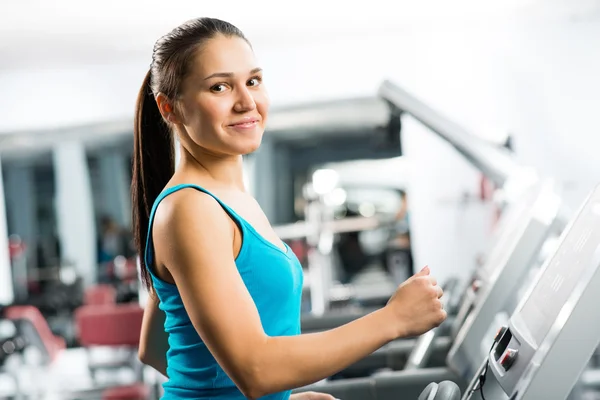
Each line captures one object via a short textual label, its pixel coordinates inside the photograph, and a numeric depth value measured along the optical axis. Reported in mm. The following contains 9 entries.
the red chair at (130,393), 4727
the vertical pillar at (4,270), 8859
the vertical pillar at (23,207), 12453
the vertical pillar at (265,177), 11836
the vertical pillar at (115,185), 12570
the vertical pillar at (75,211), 10688
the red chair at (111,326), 4992
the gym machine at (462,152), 2584
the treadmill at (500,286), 1908
